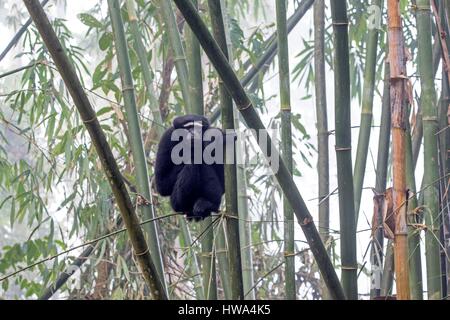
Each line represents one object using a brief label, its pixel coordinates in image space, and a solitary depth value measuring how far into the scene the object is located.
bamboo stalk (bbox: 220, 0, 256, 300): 5.75
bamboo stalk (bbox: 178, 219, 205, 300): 6.51
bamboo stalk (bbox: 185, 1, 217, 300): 4.75
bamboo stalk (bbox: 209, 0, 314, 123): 7.00
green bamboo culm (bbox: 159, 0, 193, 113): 5.89
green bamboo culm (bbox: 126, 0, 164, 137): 6.26
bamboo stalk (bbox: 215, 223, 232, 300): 5.13
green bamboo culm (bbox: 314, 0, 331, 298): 5.50
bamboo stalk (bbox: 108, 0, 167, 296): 5.19
